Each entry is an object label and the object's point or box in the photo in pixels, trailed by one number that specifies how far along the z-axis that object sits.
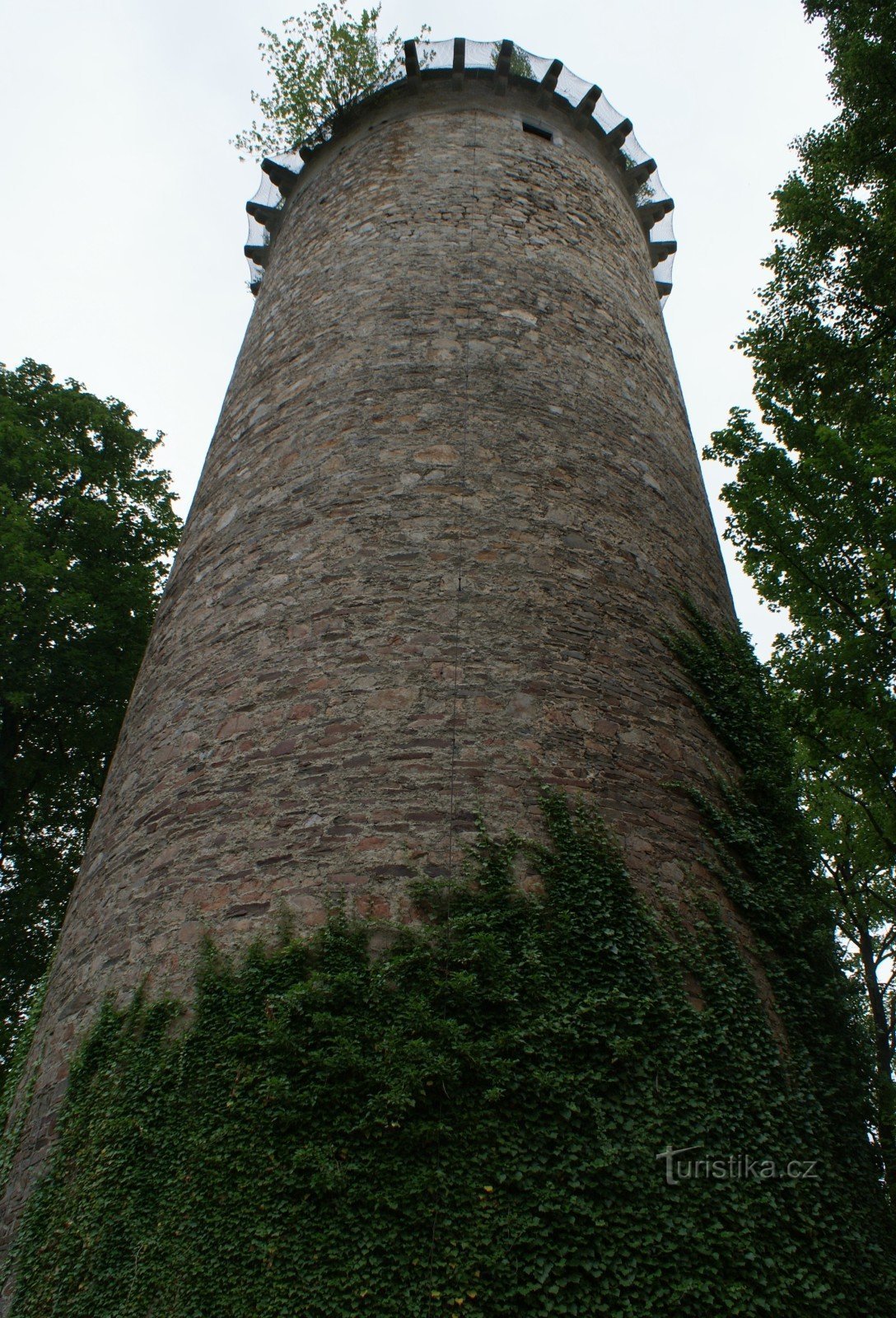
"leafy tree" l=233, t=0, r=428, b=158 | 9.50
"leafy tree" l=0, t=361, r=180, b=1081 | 10.41
